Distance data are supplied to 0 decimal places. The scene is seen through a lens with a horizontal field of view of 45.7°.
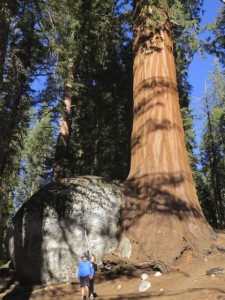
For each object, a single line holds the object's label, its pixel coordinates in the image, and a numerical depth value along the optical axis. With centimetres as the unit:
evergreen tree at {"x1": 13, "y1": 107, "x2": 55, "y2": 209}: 2499
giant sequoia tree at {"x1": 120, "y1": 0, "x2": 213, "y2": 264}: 540
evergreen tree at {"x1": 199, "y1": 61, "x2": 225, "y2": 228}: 2242
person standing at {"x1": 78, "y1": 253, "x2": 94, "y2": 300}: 507
